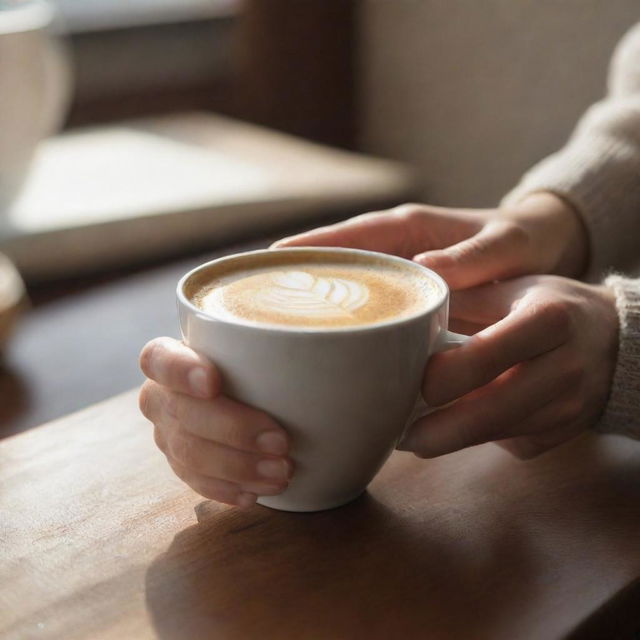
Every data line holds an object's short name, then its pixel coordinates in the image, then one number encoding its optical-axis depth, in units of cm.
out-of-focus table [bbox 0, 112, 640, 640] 41
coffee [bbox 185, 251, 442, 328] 47
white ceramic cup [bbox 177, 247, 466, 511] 42
